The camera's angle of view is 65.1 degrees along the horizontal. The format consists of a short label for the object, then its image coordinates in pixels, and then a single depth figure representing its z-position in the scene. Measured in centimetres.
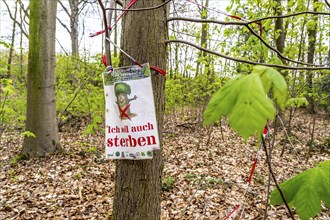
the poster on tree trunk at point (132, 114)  125
